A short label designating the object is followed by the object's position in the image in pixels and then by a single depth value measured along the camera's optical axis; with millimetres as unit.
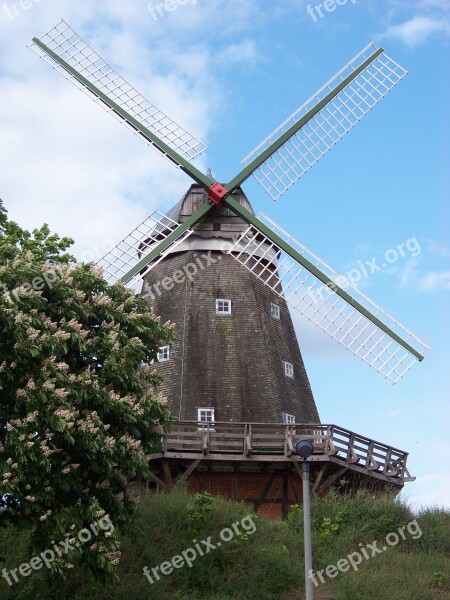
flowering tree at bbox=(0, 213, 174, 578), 17031
